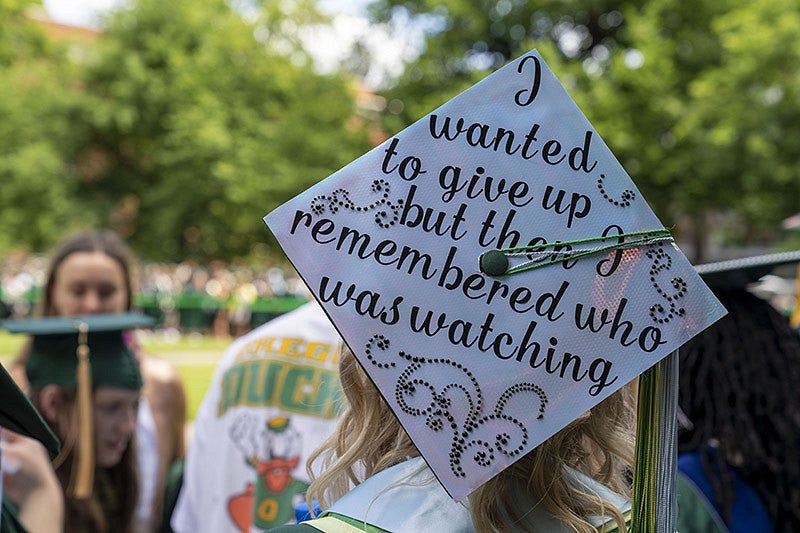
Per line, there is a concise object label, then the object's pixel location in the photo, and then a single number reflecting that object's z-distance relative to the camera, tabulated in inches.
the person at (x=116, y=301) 134.5
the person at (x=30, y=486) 82.1
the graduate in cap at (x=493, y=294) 49.9
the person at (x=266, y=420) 97.2
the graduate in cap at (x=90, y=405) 114.9
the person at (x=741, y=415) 86.7
